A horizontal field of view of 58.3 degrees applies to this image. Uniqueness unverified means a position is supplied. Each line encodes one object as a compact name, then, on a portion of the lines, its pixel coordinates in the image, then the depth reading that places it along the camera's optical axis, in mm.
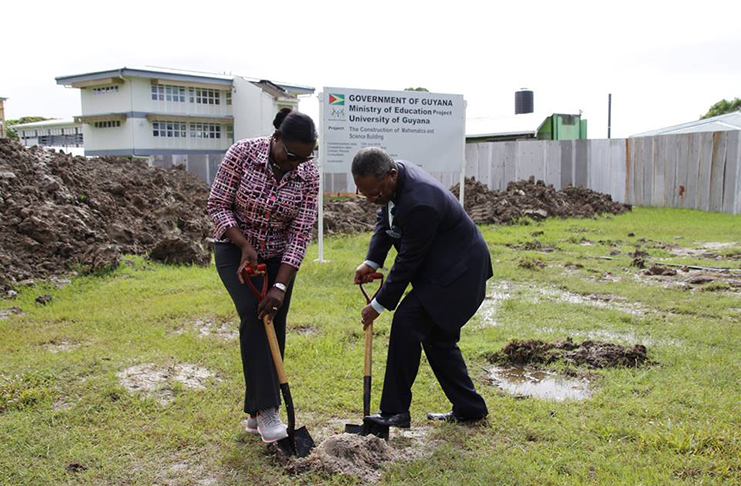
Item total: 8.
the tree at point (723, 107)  44812
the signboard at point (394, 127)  10797
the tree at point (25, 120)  75675
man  3947
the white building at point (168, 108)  45394
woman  3902
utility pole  47625
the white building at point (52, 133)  65812
